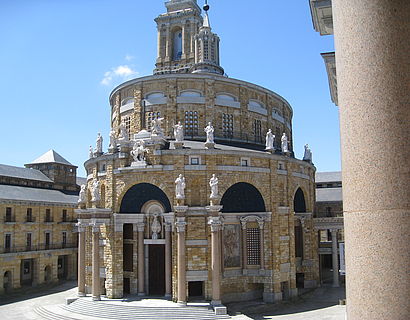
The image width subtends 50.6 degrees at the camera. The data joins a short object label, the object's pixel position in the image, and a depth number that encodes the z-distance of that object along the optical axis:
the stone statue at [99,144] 43.09
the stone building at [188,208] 35.91
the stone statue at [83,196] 41.44
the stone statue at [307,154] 49.06
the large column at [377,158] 5.47
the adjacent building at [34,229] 52.91
